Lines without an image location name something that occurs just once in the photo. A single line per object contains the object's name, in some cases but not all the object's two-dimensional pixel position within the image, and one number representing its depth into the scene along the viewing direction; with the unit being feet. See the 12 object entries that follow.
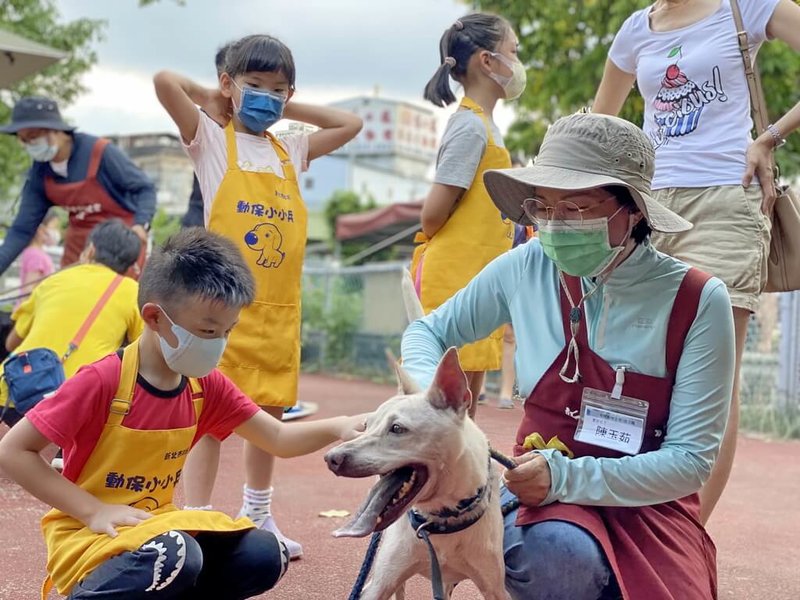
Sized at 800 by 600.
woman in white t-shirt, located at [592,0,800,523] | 10.85
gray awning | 25.21
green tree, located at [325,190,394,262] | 101.04
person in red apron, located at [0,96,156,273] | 18.21
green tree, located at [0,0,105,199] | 49.62
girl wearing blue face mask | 11.93
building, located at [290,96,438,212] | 159.12
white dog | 6.88
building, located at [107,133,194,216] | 134.80
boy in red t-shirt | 7.73
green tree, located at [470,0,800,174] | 33.58
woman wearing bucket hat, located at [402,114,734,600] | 7.71
